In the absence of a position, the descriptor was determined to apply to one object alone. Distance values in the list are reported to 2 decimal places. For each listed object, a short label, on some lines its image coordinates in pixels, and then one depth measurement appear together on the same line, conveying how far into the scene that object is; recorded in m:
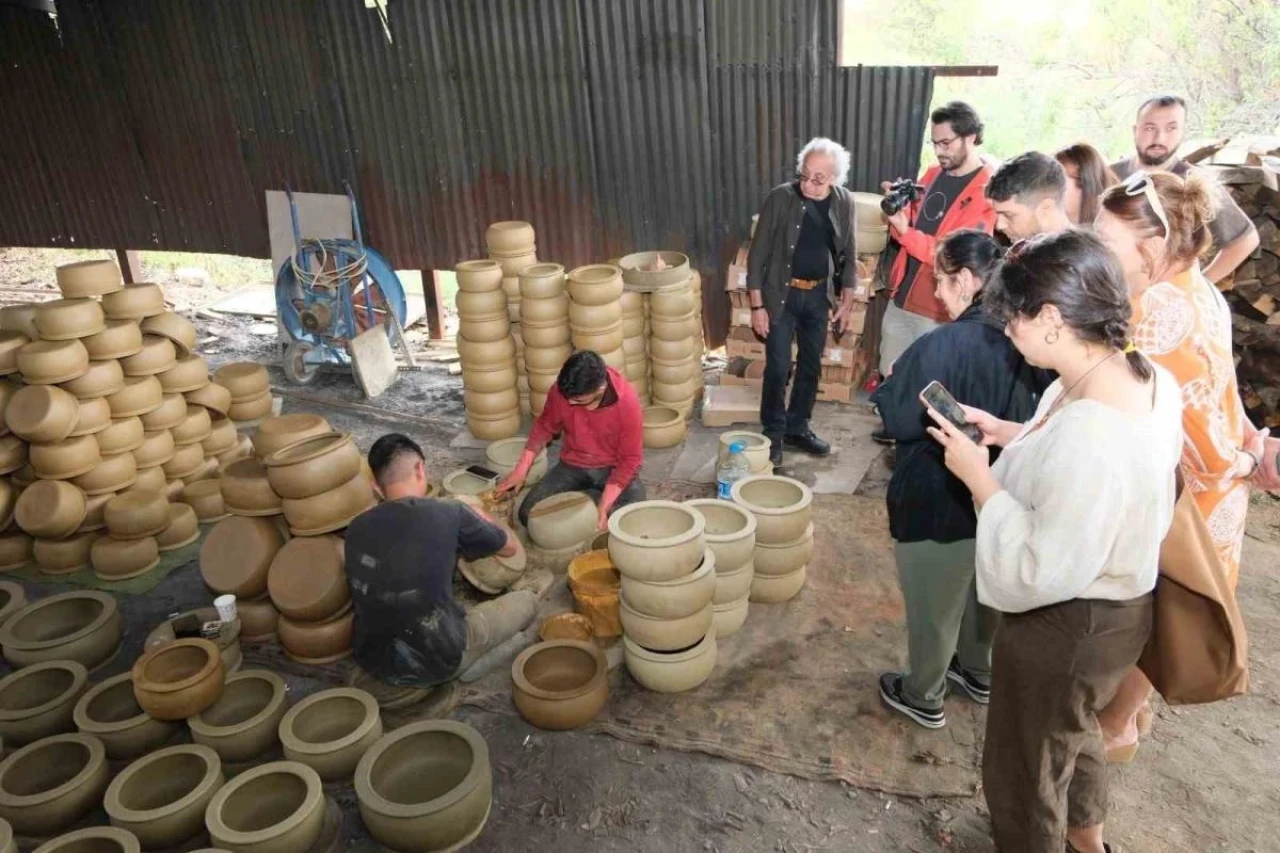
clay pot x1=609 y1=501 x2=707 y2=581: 3.53
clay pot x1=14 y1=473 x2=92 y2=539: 4.92
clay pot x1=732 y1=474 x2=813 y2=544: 4.15
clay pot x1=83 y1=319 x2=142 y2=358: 5.07
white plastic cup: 4.09
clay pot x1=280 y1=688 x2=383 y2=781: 3.31
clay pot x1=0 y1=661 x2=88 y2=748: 3.62
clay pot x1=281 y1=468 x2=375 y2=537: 4.02
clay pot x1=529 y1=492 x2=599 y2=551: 4.68
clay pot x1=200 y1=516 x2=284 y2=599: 4.14
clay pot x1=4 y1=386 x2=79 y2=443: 4.82
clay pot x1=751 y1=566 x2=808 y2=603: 4.35
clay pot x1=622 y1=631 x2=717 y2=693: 3.74
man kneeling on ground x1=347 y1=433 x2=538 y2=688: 3.56
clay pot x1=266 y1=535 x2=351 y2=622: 3.97
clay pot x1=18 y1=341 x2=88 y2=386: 4.88
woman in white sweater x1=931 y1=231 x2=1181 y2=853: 2.08
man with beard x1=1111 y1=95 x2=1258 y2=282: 4.16
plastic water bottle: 5.03
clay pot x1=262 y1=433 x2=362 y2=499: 3.93
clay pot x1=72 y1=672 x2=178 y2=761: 3.52
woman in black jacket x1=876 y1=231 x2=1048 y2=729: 2.93
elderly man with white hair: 5.34
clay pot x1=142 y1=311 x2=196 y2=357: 5.41
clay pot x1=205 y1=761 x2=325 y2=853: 2.89
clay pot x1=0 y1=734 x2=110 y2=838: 3.17
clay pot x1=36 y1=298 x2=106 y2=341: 4.92
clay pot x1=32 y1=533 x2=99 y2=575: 5.08
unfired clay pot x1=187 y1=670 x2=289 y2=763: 3.48
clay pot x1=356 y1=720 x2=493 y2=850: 2.97
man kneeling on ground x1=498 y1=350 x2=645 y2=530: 4.78
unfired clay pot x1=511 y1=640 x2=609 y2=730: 3.55
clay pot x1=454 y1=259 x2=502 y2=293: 6.01
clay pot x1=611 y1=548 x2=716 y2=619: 3.57
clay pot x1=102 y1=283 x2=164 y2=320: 5.24
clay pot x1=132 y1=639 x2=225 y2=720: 3.50
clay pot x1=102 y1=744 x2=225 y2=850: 3.05
